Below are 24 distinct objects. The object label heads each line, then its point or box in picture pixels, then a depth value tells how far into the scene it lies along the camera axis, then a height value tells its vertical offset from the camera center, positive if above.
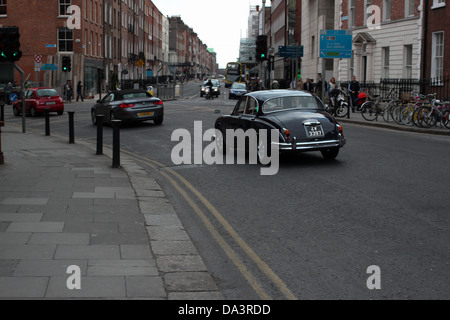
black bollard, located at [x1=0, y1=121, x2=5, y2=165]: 12.32 -1.18
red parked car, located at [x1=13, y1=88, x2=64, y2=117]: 32.66 -0.11
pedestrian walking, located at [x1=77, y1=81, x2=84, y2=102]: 49.91 +0.90
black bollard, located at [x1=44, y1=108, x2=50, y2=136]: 20.27 -0.78
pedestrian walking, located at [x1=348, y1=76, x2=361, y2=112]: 30.95 +0.61
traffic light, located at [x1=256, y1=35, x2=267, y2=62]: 28.29 +2.47
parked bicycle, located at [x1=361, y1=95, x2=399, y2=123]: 23.84 -0.25
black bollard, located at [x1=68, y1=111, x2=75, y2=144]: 17.58 -0.80
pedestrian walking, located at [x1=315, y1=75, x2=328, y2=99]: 38.50 +0.85
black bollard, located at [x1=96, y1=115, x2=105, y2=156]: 14.17 -0.79
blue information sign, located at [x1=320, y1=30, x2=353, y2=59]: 30.69 +2.89
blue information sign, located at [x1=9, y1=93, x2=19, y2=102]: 39.26 +0.17
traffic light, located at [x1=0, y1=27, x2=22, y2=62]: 18.95 +1.71
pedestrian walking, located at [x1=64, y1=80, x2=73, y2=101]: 49.31 +0.73
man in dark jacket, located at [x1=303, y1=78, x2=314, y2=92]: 34.78 +0.94
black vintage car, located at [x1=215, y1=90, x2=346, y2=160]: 12.28 -0.37
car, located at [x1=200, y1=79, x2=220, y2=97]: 66.00 +1.11
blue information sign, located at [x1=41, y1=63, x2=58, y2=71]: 45.56 +2.43
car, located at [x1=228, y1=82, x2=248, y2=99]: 60.01 +1.13
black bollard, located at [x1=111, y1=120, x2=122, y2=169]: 12.20 -0.88
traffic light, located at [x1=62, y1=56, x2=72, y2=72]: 44.08 +2.54
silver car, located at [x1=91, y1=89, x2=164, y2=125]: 23.31 -0.23
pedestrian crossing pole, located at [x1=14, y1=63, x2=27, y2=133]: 21.62 -0.32
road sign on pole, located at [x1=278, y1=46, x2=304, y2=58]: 36.21 +2.96
